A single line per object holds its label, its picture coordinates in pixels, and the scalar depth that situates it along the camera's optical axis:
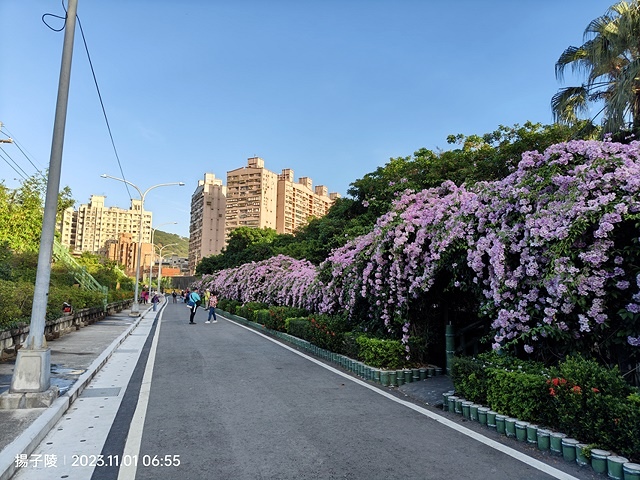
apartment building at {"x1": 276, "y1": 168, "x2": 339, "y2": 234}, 120.94
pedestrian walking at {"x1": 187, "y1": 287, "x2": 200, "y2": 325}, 23.80
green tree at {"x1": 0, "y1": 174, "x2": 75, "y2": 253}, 21.61
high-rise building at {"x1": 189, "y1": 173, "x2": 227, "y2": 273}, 125.25
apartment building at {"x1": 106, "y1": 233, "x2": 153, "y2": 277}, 120.04
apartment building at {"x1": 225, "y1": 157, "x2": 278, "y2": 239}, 115.94
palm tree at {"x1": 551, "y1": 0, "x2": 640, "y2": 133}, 11.96
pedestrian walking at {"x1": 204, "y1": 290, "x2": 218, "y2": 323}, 25.65
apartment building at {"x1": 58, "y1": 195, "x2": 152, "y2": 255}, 141.00
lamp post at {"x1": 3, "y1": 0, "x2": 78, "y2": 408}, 6.39
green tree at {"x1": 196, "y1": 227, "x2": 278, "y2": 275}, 54.61
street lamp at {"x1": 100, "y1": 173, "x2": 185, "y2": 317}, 29.45
